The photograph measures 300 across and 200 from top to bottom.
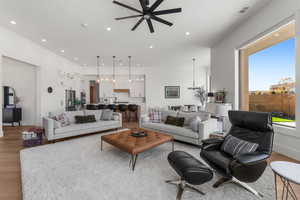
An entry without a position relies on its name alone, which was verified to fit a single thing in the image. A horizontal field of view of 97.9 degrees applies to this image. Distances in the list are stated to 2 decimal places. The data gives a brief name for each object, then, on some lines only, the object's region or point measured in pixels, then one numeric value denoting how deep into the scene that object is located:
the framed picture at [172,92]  8.72
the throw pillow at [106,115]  4.92
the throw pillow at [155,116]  4.61
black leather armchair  1.61
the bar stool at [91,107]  7.21
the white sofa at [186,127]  3.31
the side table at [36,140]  3.42
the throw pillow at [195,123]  3.42
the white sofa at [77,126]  3.58
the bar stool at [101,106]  7.11
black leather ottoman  1.58
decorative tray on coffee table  3.09
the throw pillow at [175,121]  3.99
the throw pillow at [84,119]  4.37
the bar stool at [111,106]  7.05
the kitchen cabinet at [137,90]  8.70
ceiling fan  2.47
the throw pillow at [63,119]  3.93
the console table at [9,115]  5.41
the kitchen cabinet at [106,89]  8.76
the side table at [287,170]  1.20
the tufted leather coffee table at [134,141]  2.44
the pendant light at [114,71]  8.42
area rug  1.74
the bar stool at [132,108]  7.15
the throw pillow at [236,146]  1.92
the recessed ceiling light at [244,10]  3.11
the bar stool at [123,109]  7.11
